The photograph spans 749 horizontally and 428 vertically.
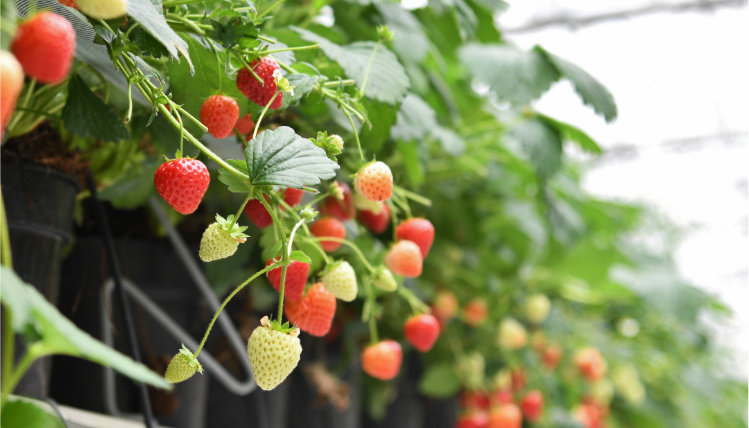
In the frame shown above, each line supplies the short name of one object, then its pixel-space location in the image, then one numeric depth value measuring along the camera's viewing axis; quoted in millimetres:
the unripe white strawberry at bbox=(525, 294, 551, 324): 1330
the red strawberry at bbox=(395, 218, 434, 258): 587
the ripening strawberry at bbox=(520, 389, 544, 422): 1230
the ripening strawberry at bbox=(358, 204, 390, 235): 630
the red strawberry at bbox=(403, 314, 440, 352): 699
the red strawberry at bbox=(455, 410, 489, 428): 1157
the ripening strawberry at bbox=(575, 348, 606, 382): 1417
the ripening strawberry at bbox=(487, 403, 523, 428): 1130
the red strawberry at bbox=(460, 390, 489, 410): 1214
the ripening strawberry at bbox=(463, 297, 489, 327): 1230
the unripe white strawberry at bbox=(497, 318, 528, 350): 1245
